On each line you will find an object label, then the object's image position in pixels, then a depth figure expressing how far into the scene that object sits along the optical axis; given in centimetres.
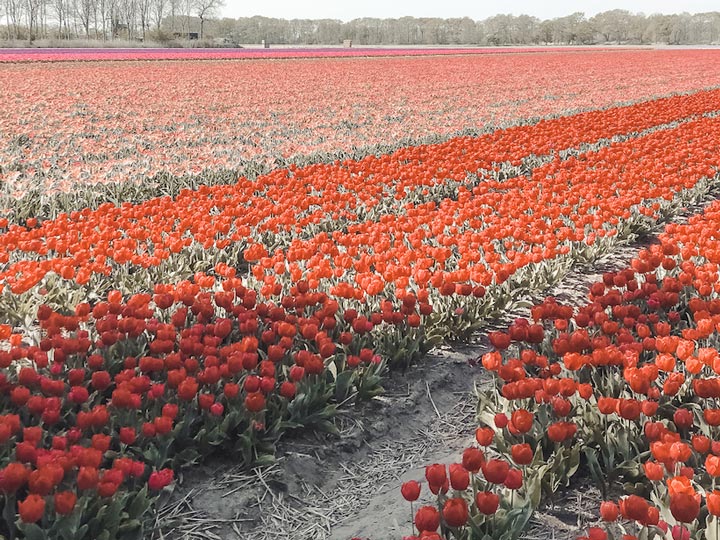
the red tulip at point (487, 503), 235
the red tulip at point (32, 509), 219
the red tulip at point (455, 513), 228
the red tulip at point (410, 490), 234
